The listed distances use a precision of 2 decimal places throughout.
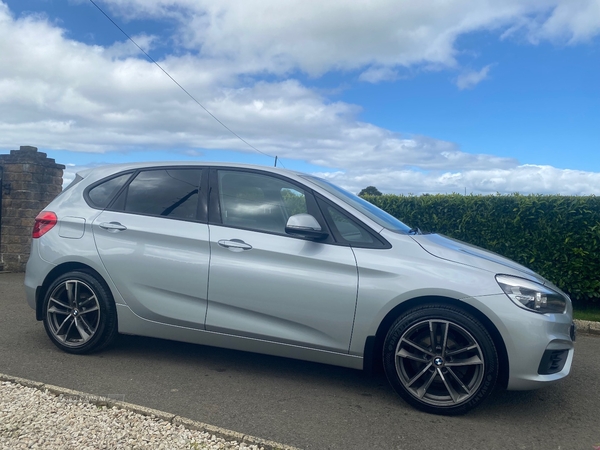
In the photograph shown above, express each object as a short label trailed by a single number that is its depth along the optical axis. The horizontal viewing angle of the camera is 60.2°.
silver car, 3.48
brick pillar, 9.96
